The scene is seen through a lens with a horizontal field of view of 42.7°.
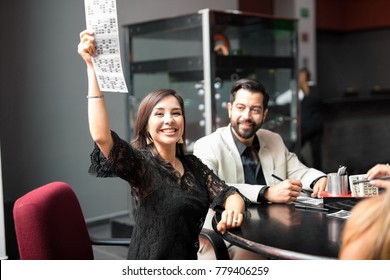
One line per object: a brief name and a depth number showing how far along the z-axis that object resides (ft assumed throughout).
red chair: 5.38
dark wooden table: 4.63
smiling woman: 5.30
